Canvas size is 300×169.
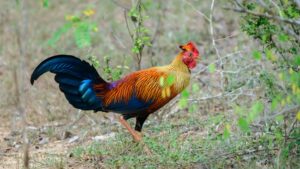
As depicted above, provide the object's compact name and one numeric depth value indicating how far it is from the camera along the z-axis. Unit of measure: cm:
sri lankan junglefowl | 1205
